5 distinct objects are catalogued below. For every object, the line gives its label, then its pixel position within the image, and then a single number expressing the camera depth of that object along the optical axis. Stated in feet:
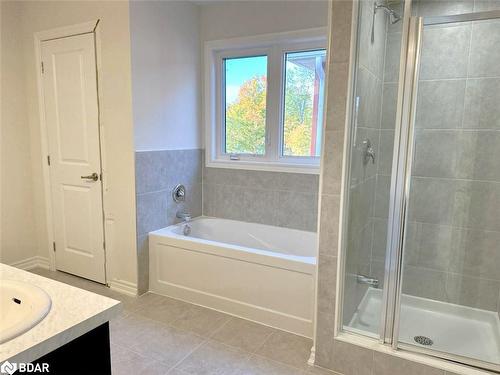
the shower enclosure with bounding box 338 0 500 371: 6.14
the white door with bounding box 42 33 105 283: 9.52
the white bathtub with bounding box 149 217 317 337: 7.68
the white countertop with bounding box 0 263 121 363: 2.61
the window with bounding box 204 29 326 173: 9.94
